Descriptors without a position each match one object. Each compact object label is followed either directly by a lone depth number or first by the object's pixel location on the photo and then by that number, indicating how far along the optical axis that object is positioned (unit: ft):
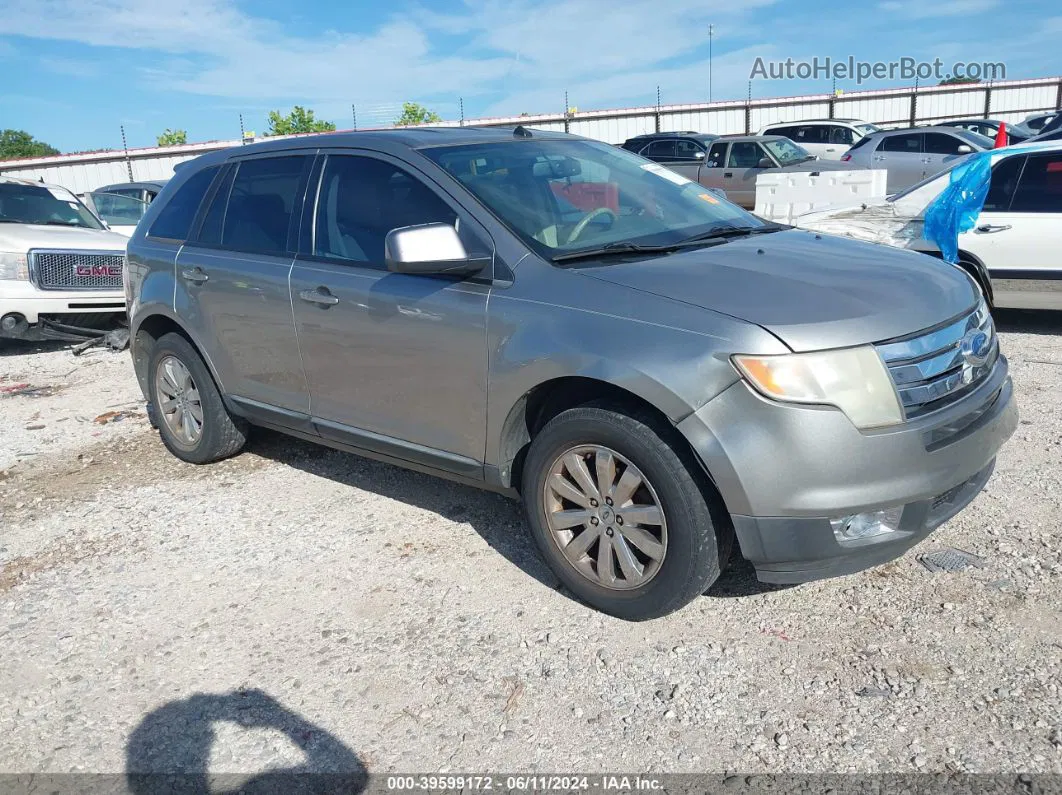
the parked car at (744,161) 55.01
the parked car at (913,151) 53.62
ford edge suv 9.37
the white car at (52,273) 27.99
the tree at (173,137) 191.62
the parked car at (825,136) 69.77
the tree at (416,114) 160.04
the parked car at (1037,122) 76.78
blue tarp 23.94
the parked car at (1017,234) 23.13
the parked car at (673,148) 67.62
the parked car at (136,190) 47.60
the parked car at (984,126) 69.72
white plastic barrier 37.11
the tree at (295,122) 162.40
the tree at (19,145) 246.47
